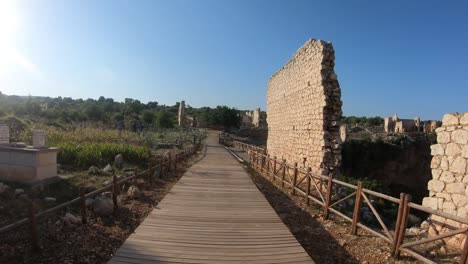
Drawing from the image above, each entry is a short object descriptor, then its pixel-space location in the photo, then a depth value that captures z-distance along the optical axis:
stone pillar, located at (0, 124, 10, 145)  9.72
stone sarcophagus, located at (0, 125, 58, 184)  8.55
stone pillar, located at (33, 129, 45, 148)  9.12
